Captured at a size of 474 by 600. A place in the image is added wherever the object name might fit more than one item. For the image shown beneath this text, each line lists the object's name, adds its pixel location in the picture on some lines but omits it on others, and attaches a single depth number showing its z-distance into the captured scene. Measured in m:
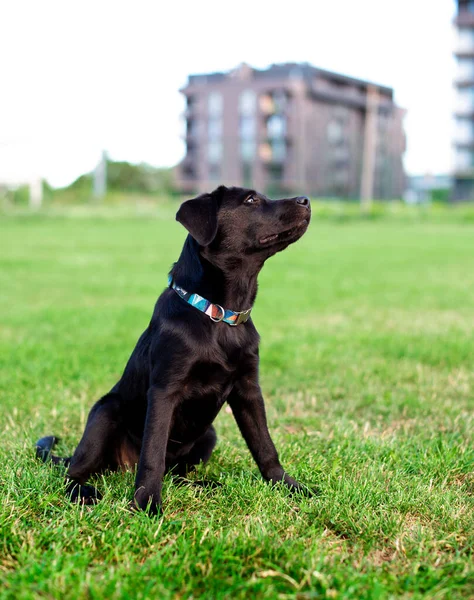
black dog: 2.83
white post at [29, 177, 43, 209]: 38.81
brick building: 60.28
